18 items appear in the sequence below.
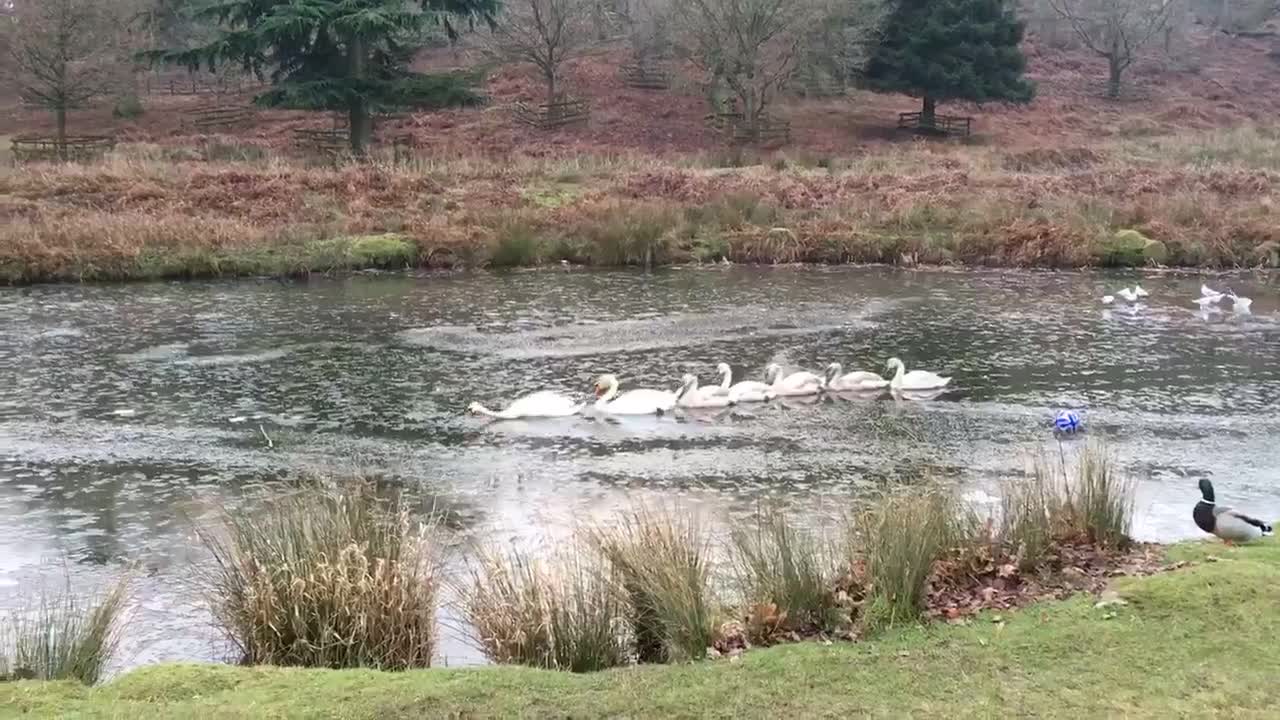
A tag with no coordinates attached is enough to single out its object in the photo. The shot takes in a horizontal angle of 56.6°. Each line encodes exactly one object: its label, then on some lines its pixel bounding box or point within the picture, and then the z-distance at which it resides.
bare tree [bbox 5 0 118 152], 42.16
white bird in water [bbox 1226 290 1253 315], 19.38
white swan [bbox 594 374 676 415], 13.33
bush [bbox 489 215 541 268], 25.59
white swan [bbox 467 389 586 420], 13.12
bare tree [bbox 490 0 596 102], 49.38
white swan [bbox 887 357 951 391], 14.41
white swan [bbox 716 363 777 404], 14.02
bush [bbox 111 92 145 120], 49.59
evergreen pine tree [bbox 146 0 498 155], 37.12
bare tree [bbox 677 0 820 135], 45.56
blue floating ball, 12.09
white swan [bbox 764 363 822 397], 14.25
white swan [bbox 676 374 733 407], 13.67
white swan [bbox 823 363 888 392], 14.52
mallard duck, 7.88
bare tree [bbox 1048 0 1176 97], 60.22
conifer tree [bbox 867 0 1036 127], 47.44
